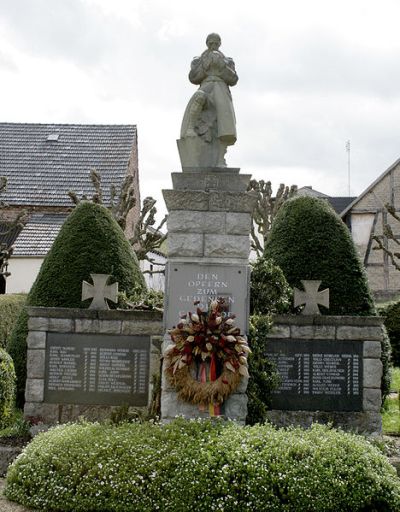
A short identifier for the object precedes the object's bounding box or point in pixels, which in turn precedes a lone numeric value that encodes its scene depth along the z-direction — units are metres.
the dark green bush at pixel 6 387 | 8.55
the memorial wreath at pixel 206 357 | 6.55
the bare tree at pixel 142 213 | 16.97
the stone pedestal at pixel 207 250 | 7.05
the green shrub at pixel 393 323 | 15.65
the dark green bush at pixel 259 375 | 7.54
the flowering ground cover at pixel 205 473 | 5.51
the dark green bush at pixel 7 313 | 14.35
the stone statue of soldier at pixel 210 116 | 7.61
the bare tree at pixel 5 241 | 16.10
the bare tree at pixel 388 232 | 17.22
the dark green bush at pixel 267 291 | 8.50
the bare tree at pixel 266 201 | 19.12
